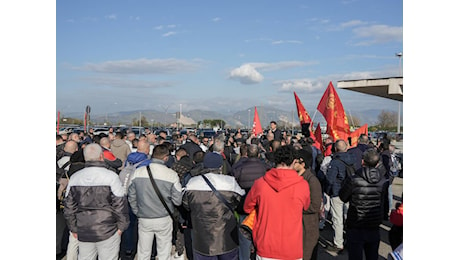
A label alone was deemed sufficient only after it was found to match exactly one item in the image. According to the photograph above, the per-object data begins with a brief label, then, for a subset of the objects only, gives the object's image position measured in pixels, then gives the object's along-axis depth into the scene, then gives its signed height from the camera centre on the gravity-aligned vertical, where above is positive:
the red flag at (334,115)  11.15 +0.27
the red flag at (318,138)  11.30 -0.37
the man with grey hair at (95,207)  4.73 -0.97
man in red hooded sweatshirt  3.96 -0.81
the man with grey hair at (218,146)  6.69 -0.35
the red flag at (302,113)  13.44 +0.38
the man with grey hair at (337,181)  7.02 -0.97
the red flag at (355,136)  11.97 -0.33
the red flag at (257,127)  17.62 -0.10
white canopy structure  17.42 +1.76
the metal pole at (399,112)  37.25 +1.25
